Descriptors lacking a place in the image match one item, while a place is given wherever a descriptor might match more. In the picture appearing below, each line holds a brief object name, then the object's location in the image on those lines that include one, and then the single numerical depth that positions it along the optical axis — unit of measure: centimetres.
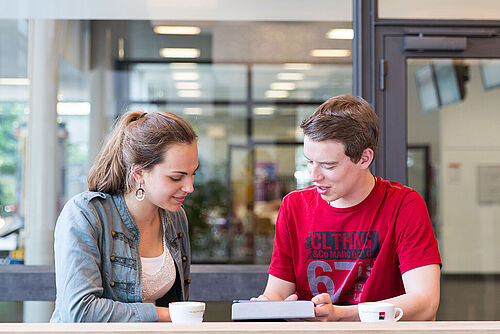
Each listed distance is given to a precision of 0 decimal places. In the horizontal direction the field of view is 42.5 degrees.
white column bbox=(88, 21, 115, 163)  839
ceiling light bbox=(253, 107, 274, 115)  1061
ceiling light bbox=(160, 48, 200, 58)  875
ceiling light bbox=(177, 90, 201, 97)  1034
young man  187
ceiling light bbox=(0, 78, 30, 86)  758
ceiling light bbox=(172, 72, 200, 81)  1015
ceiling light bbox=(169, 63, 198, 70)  993
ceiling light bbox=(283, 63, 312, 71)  907
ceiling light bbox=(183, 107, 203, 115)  1034
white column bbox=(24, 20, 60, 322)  420
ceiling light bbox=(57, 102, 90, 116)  841
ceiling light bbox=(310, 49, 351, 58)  323
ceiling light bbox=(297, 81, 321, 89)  972
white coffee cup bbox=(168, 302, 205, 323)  141
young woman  171
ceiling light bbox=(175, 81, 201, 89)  1028
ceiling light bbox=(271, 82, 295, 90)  1019
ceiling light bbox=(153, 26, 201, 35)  407
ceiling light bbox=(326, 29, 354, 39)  313
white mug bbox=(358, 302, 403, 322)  141
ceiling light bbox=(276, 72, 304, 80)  977
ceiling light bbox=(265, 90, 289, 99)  1041
